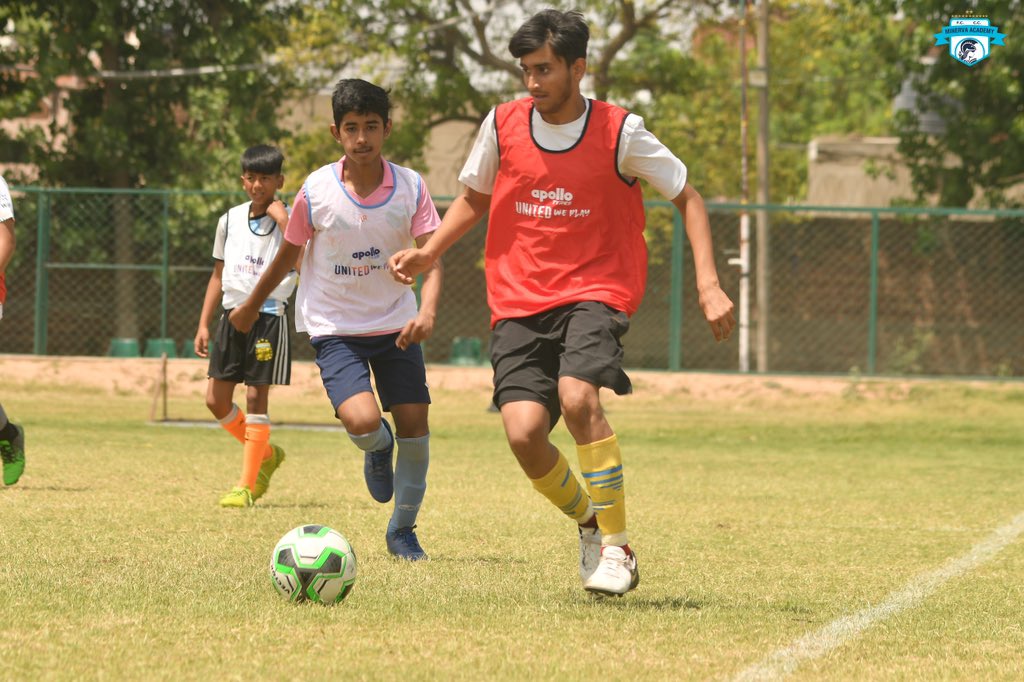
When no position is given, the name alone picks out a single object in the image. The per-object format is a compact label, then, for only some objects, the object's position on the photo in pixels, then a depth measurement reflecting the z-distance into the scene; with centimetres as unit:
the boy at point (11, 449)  1695
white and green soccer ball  1020
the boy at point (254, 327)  1656
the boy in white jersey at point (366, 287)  1277
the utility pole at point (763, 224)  4053
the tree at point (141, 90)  4403
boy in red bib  1059
